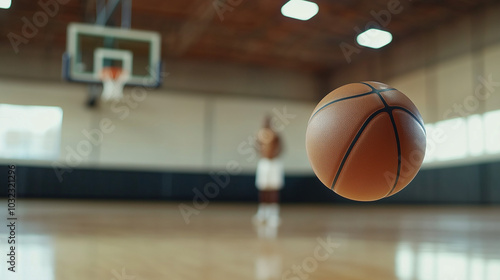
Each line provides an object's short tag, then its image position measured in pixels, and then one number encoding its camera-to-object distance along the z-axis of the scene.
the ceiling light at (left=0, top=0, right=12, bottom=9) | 10.49
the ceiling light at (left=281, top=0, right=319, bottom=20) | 10.57
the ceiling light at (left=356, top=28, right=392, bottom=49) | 12.75
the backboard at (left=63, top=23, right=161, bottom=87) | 8.87
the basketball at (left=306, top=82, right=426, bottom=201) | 1.79
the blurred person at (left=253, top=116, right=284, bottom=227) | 6.22
